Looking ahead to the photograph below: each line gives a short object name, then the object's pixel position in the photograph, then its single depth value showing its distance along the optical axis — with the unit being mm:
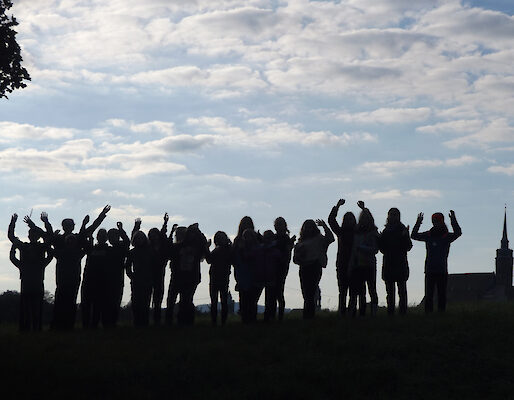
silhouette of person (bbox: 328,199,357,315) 17828
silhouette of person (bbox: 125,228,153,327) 18588
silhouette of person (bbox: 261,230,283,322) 18078
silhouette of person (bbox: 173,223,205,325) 18438
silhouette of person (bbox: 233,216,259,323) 18141
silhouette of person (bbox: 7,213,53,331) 18406
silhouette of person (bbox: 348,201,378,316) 17656
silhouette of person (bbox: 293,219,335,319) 17844
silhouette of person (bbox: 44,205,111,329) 18297
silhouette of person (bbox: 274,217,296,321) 18359
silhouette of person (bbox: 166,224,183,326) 18578
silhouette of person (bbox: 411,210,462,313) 17797
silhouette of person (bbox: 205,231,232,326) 18344
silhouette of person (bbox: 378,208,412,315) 17750
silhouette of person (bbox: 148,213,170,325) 18641
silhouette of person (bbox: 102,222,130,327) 18594
